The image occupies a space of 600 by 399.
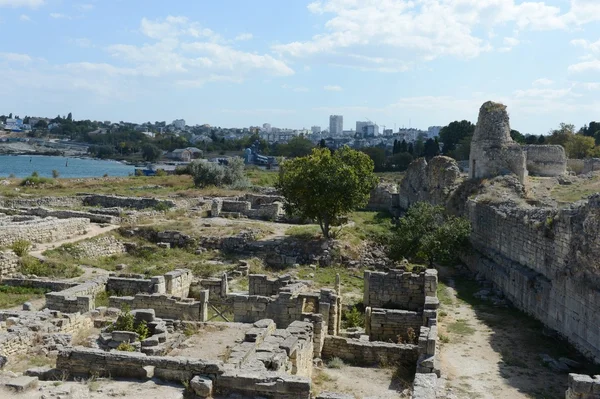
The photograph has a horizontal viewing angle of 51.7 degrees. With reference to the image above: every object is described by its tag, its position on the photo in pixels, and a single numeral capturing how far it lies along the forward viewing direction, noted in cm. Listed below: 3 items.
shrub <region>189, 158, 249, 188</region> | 5131
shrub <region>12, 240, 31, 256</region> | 2198
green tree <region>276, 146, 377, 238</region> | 2786
